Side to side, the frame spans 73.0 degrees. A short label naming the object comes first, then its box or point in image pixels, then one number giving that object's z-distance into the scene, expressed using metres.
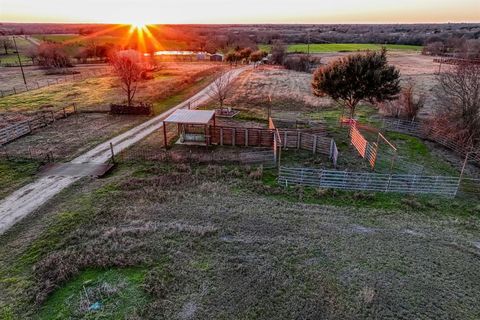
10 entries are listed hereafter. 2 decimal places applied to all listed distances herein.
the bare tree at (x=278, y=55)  71.78
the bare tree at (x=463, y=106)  23.81
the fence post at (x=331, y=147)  21.26
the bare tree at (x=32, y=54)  68.75
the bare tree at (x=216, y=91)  34.39
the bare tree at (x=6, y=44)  83.56
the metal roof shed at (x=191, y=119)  21.78
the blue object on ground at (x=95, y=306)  9.72
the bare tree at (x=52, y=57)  63.28
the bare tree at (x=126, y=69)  32.69
